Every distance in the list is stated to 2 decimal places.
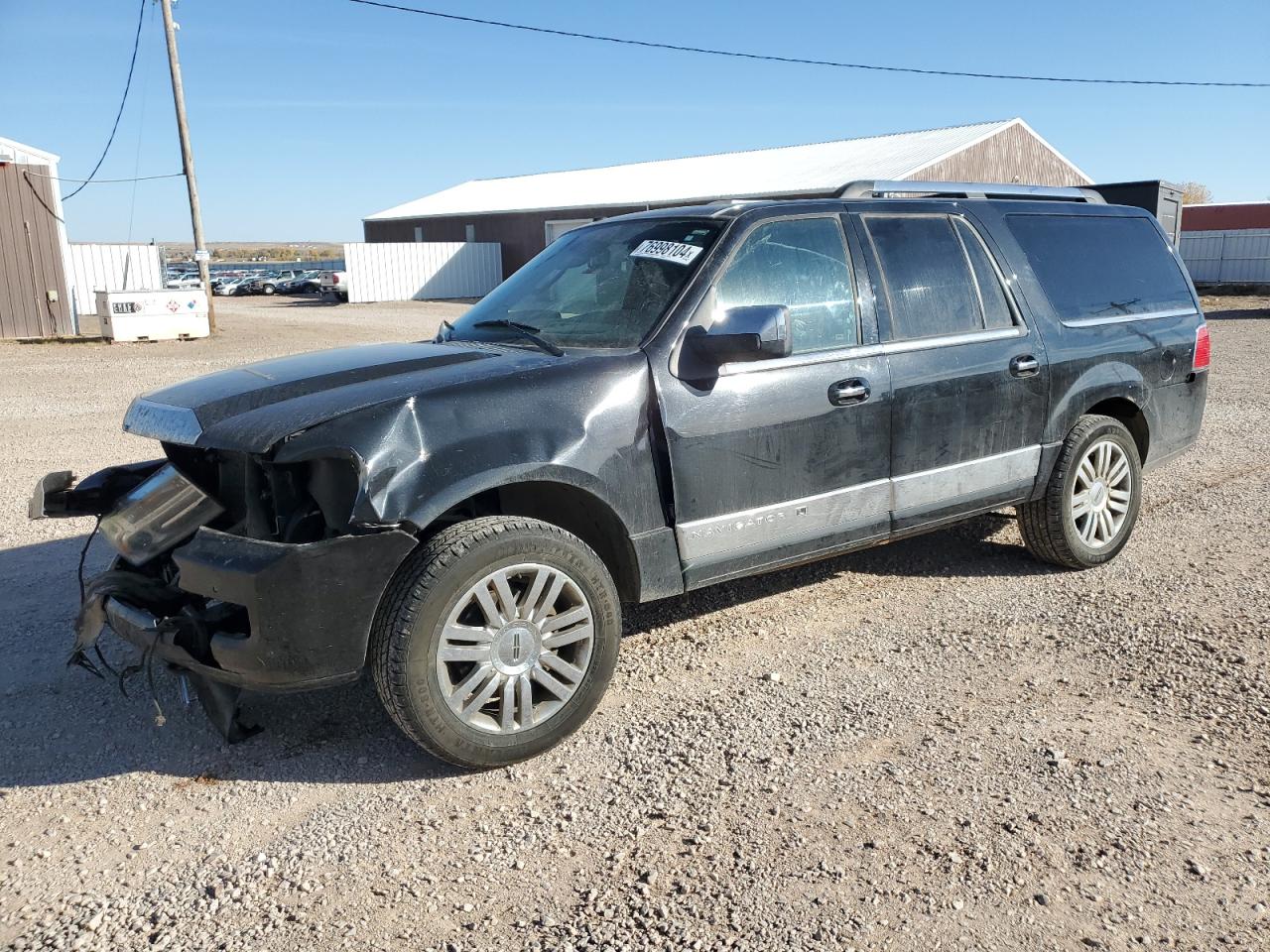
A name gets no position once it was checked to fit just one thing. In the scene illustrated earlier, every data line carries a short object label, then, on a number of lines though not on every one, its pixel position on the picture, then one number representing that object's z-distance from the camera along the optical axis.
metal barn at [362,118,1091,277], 32.94
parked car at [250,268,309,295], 52.19
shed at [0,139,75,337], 21.39
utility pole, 21.55
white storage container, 21.67
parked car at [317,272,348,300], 42.09
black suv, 3.26
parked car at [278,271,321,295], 51.00
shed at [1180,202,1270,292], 35.53
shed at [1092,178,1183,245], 21.28
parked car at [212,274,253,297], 52.91
